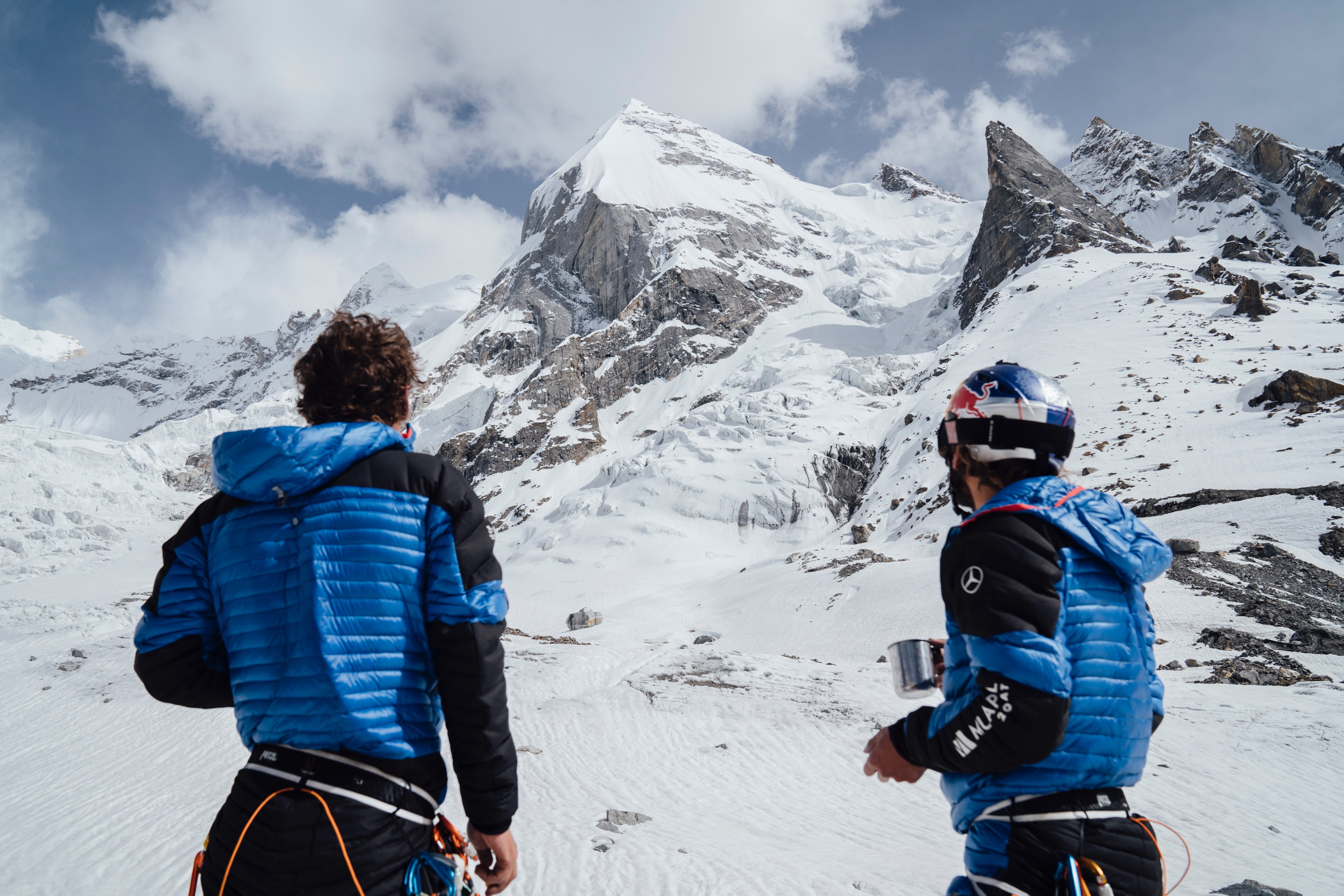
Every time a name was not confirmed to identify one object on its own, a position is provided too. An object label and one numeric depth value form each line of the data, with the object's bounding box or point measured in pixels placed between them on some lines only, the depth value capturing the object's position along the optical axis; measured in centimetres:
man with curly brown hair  174
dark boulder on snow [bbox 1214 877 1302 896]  425
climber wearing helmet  164
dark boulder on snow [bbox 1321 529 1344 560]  1459
